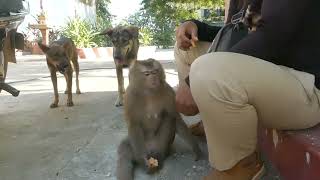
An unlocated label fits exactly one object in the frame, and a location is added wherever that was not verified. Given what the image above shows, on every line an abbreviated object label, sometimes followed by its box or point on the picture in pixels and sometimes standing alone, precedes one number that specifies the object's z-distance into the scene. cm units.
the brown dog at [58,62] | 384
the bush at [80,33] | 957
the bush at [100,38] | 1015
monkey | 205
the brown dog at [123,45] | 399
